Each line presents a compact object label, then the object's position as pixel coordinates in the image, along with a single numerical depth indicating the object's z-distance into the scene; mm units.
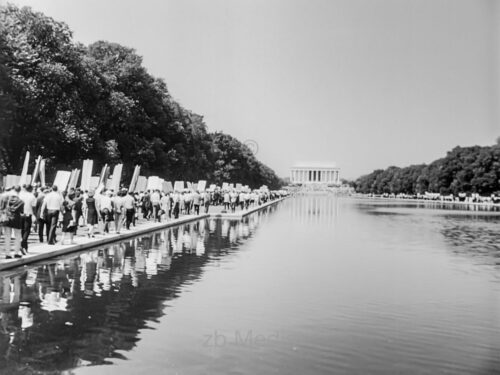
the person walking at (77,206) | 23286
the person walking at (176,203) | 40250
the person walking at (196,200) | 45469
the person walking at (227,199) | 53550
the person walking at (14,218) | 16812
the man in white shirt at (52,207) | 21078
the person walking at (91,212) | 23719
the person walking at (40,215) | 21989
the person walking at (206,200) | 49762
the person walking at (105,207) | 25531
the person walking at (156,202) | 36712
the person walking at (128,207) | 28125
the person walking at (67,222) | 20906
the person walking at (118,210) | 26578
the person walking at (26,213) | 18328
